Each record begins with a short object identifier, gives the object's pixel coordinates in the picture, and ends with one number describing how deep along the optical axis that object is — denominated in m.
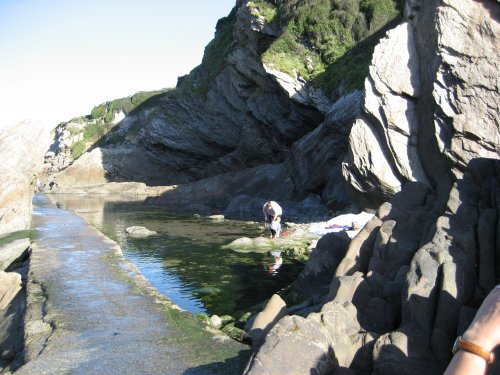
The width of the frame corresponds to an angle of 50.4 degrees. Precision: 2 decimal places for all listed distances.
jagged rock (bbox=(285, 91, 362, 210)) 32.89
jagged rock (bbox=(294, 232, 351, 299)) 13.09
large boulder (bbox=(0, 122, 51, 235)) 26.14
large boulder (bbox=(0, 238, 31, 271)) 20.53
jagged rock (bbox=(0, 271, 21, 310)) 15.03
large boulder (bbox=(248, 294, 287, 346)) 10.37
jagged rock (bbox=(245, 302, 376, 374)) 6.38
